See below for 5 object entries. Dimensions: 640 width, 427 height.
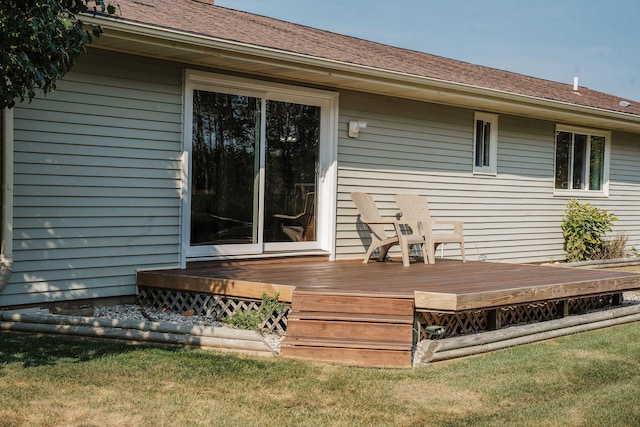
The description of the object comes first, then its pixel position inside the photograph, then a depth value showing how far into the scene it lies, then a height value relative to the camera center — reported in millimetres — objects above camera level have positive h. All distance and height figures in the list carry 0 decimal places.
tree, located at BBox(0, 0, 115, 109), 3736 +860
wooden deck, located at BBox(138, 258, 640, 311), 5555 -706
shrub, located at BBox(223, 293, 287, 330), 5703 -964
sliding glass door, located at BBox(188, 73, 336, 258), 7211 +320
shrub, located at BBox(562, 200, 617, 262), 11516 -365
